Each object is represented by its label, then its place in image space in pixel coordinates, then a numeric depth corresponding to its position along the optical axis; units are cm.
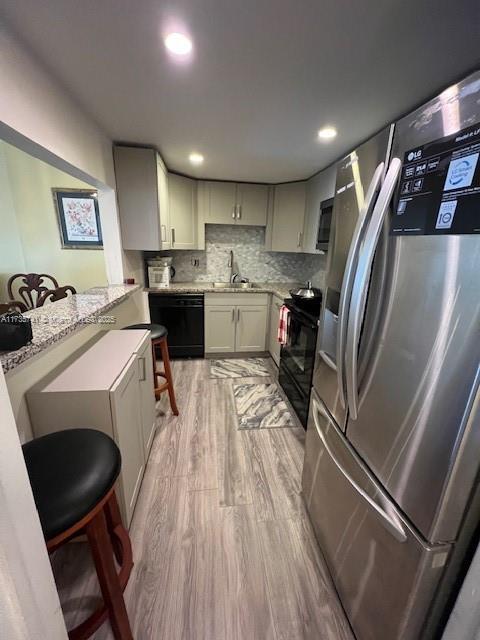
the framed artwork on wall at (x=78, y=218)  296
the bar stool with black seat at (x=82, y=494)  71
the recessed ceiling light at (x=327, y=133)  179
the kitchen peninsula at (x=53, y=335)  90
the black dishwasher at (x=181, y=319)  305
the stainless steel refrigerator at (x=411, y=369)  60
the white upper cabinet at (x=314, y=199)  252
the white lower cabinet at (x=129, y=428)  116
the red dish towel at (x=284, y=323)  249
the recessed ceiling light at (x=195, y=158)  235
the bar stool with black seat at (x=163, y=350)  205
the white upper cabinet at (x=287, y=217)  312
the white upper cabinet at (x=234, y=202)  318
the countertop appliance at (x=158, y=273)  307
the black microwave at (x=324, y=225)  210
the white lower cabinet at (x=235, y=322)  317
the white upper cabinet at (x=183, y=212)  298
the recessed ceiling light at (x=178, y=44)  102
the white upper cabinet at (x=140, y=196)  223
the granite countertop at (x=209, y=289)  300
